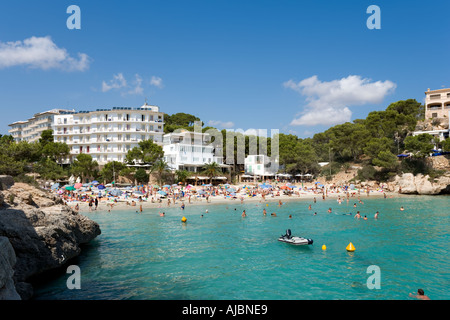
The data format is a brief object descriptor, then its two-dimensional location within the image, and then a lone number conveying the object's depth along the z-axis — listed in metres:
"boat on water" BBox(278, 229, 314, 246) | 20.20
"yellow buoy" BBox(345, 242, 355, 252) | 19.19
